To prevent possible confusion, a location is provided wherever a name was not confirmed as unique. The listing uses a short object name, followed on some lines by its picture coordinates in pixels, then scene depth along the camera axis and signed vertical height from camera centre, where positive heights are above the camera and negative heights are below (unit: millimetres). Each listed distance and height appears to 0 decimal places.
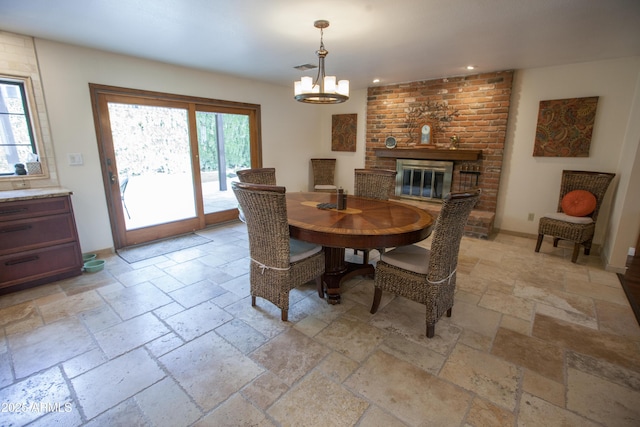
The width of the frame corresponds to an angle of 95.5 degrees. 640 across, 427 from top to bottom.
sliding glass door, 3506 +9
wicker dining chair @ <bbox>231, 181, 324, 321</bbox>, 1950 -711
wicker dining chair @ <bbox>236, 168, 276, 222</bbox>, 3176 -207
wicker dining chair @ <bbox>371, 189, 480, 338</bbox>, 1859 -767
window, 2816 +317
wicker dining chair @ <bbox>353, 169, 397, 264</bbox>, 3258 -296
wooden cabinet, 2521 -761
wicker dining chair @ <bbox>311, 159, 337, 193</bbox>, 6000 -278
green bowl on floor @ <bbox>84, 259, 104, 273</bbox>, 3006 -1106
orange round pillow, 3451 -546
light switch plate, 3156 -13
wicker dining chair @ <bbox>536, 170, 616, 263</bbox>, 3309 -710
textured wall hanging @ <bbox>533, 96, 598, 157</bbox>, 3621 +384
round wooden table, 1948 -483
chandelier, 2559 +612
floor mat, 3469 -1137
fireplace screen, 4719 -362
